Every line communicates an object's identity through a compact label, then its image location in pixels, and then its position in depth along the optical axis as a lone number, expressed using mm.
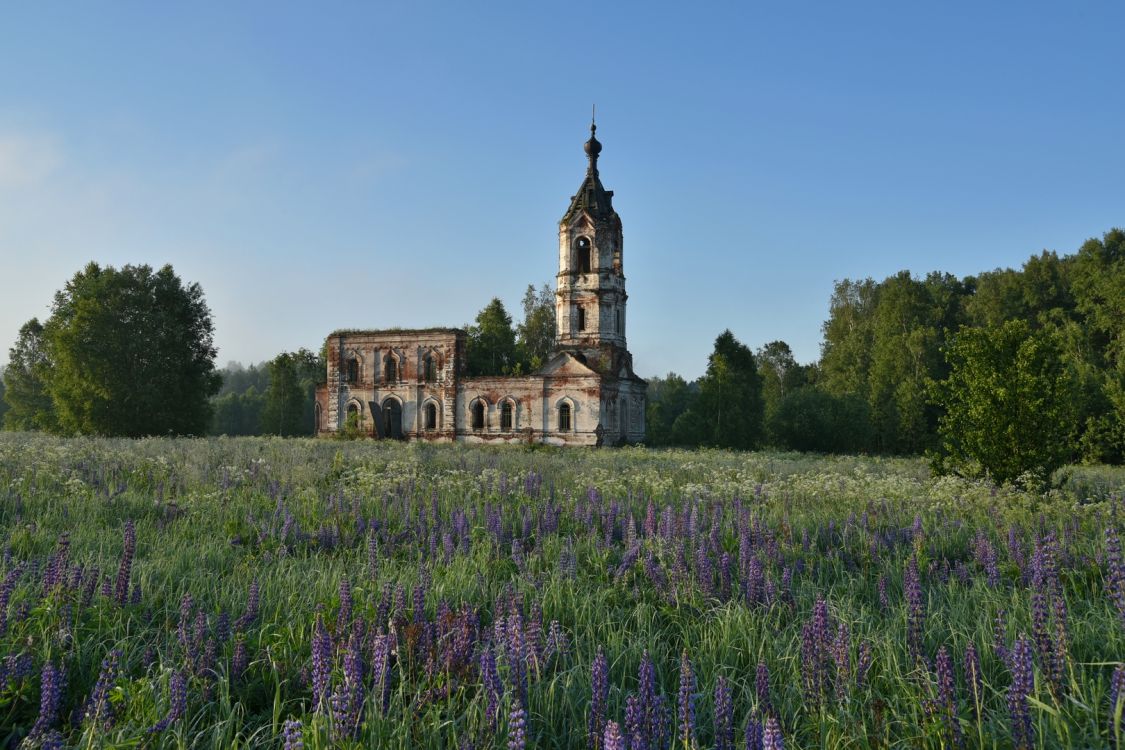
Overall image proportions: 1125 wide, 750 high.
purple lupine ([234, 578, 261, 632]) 4382
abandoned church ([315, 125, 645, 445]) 40781
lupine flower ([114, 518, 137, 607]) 4812
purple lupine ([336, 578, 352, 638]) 4102
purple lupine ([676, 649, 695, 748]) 2591
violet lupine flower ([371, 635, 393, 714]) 3285
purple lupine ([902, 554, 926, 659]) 3832
